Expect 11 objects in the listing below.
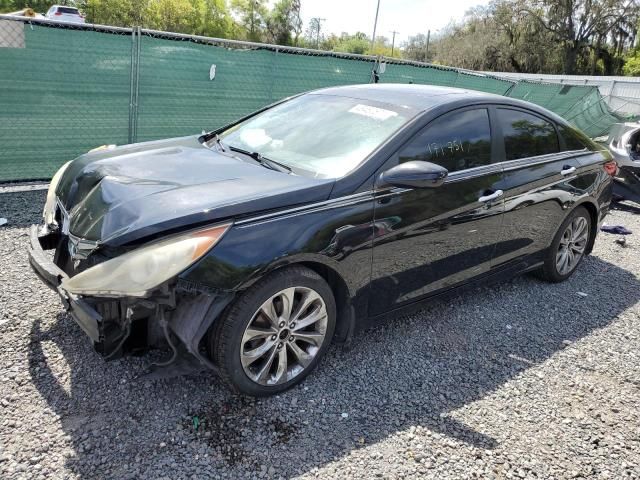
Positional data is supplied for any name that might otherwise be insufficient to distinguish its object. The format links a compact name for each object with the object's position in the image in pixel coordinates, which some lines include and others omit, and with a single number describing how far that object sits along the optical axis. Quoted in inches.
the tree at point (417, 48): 2630.4
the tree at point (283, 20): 2561.5
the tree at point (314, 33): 2812.5
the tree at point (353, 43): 3352.9
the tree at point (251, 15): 2532.0
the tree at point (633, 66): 1594.5
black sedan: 97.0
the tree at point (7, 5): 1588.1
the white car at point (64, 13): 759.1
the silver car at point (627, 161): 296.7
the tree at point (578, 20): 1732.3
